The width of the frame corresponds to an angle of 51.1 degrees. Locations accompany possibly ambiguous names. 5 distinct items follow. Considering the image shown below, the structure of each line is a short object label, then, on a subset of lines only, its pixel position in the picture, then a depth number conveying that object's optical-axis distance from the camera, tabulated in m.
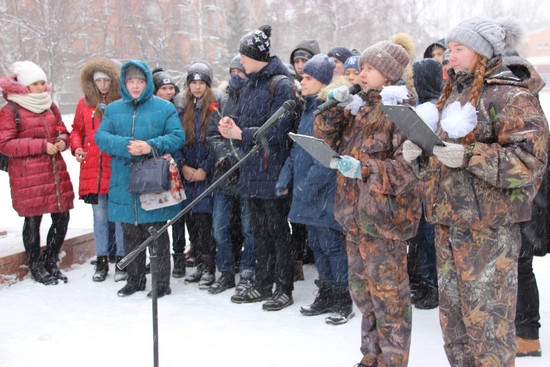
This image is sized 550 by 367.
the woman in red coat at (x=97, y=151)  5.28
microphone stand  2.90
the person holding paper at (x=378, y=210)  3.03
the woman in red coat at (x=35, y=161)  5.15
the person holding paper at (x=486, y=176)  2.40
